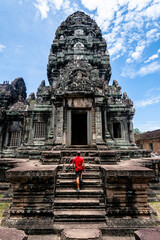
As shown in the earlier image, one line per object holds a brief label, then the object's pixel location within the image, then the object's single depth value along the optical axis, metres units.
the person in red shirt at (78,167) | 4.53
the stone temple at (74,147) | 3.75
